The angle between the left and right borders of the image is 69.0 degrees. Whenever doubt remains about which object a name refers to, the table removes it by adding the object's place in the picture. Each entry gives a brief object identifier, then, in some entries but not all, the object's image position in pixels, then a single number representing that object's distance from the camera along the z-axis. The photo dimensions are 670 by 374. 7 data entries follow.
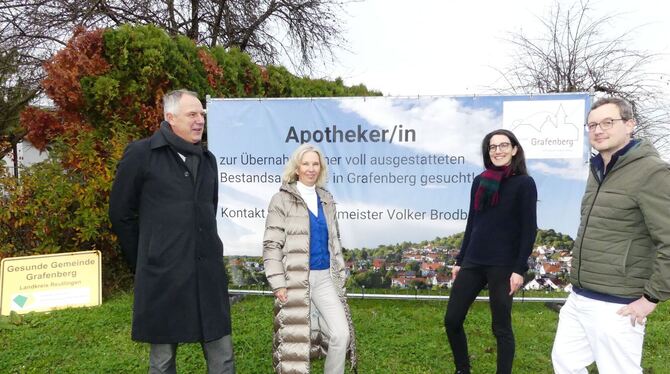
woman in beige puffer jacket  3.22
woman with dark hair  3.30
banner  5.26
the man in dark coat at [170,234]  2.68
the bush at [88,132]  5.74
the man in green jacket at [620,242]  2.26
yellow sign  5.26
